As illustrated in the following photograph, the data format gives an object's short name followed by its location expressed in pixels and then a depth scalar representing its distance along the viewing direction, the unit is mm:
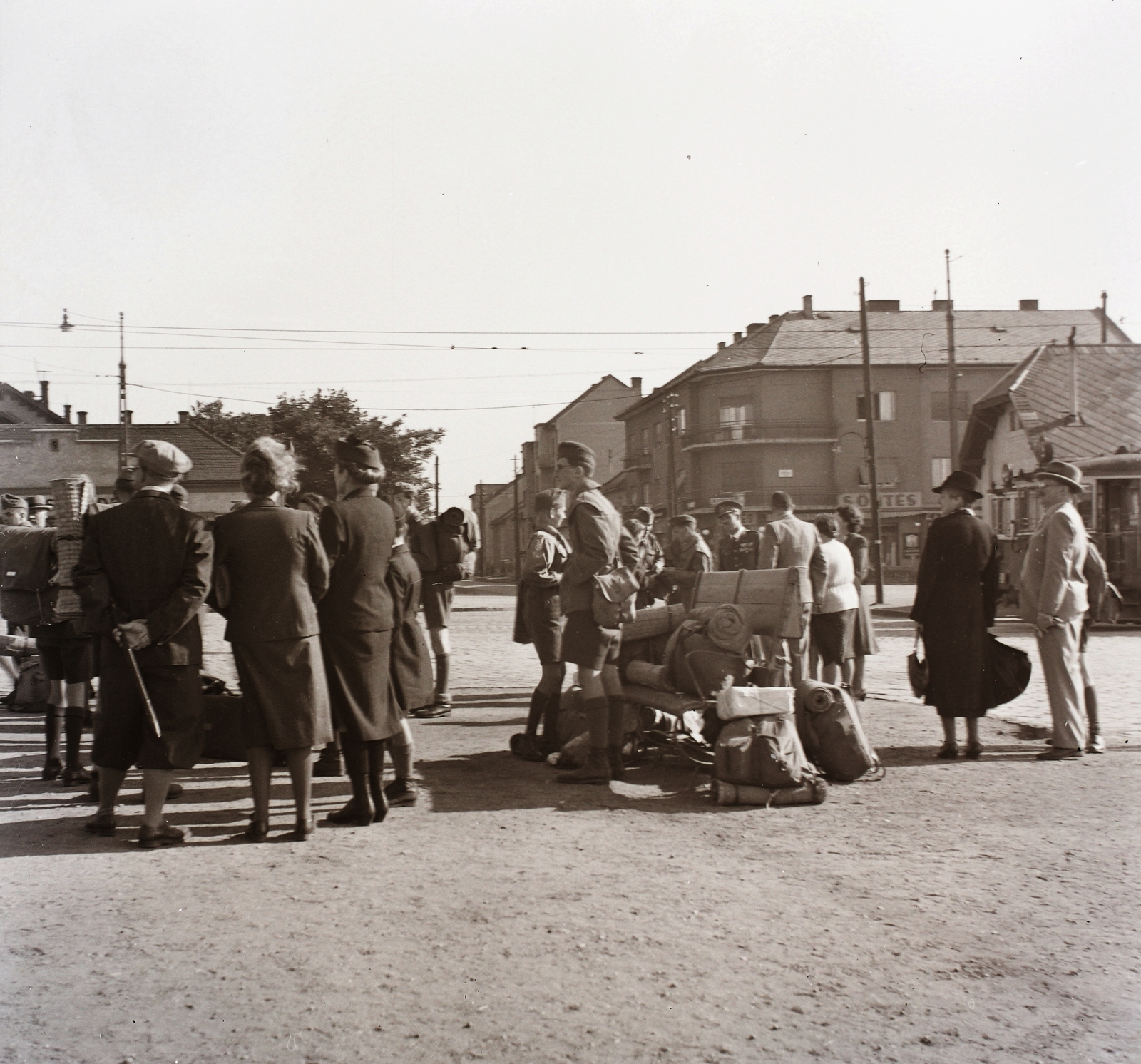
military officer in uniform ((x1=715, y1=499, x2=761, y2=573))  12938
